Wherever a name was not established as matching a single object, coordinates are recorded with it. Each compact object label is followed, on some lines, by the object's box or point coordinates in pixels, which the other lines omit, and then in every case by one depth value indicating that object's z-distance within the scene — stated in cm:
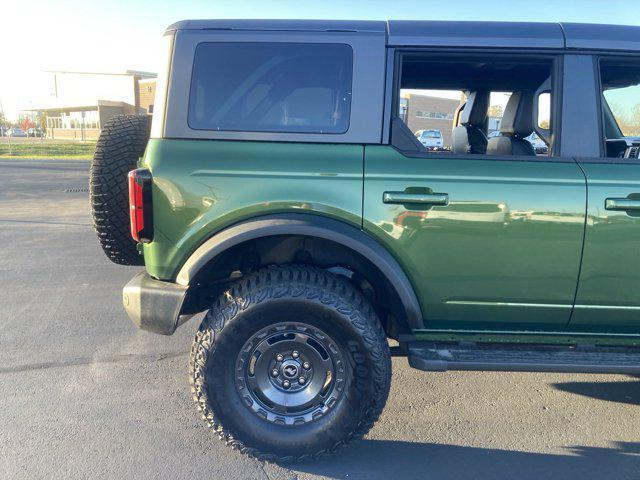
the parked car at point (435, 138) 1008
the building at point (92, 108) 5034
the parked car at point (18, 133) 8071
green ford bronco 278
